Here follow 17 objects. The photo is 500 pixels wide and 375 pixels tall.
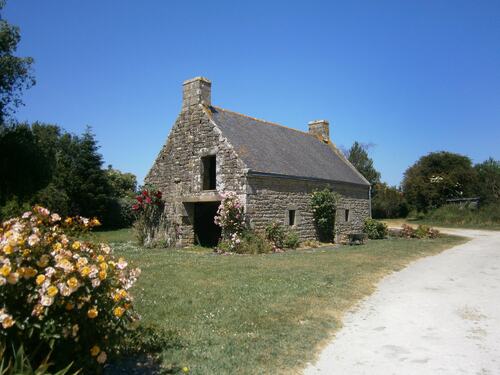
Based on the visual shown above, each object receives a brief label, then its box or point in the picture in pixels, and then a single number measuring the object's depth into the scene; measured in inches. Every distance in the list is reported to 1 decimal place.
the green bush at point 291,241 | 626.2
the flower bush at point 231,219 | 575.5
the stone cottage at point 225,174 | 605.6
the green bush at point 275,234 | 607.4
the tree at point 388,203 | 1587.1
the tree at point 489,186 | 1344.7
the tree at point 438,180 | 1476.4
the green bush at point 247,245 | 559.8
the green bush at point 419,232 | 812.0
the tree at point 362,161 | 1611.7
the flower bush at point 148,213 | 693.3
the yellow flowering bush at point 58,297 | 121.0
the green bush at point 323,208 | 705.6
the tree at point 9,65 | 840.9
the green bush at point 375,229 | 855.1
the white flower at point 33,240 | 129.9
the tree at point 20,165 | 814.5
